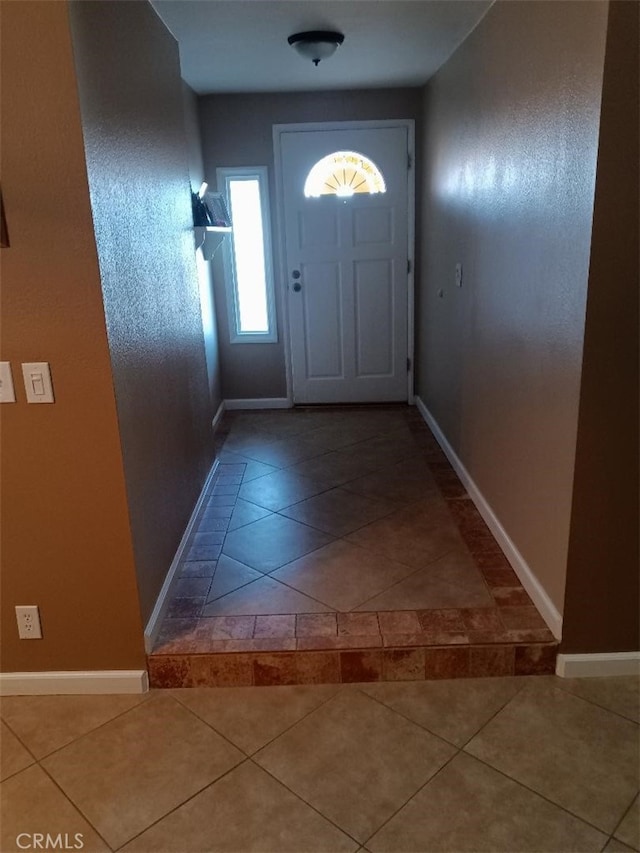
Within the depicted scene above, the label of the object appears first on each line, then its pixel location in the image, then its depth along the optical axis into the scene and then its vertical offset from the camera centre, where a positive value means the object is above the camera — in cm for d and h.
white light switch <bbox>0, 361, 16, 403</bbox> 188 -34
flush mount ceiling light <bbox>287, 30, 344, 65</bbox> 306 +102
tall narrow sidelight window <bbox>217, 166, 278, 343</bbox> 471 +1
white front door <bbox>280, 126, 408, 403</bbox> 461 -14
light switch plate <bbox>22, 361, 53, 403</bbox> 188 -33
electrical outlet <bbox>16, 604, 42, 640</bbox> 210 -115
